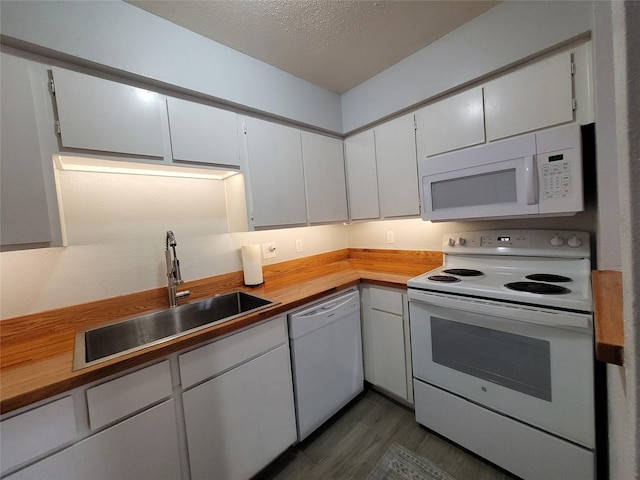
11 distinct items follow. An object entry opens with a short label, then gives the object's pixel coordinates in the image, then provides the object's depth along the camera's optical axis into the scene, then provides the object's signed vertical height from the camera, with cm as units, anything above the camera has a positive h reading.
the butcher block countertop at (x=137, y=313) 83 -38
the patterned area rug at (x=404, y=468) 133 -132
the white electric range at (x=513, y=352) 108 -67
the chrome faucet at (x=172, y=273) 141 -17
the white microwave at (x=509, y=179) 118 +20
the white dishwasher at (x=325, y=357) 149 -82
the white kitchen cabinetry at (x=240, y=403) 110 -80
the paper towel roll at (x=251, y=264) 180 -20
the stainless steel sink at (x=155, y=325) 115 -44
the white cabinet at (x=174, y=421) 80 -68
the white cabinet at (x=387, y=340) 171 -81
